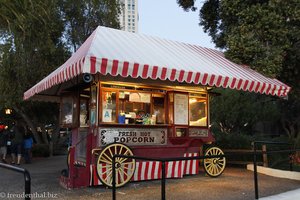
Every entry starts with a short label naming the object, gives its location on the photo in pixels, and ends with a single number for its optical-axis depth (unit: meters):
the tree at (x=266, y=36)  7.81
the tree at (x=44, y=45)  12.38
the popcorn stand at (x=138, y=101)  5.92
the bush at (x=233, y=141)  10.50
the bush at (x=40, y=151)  14.75
